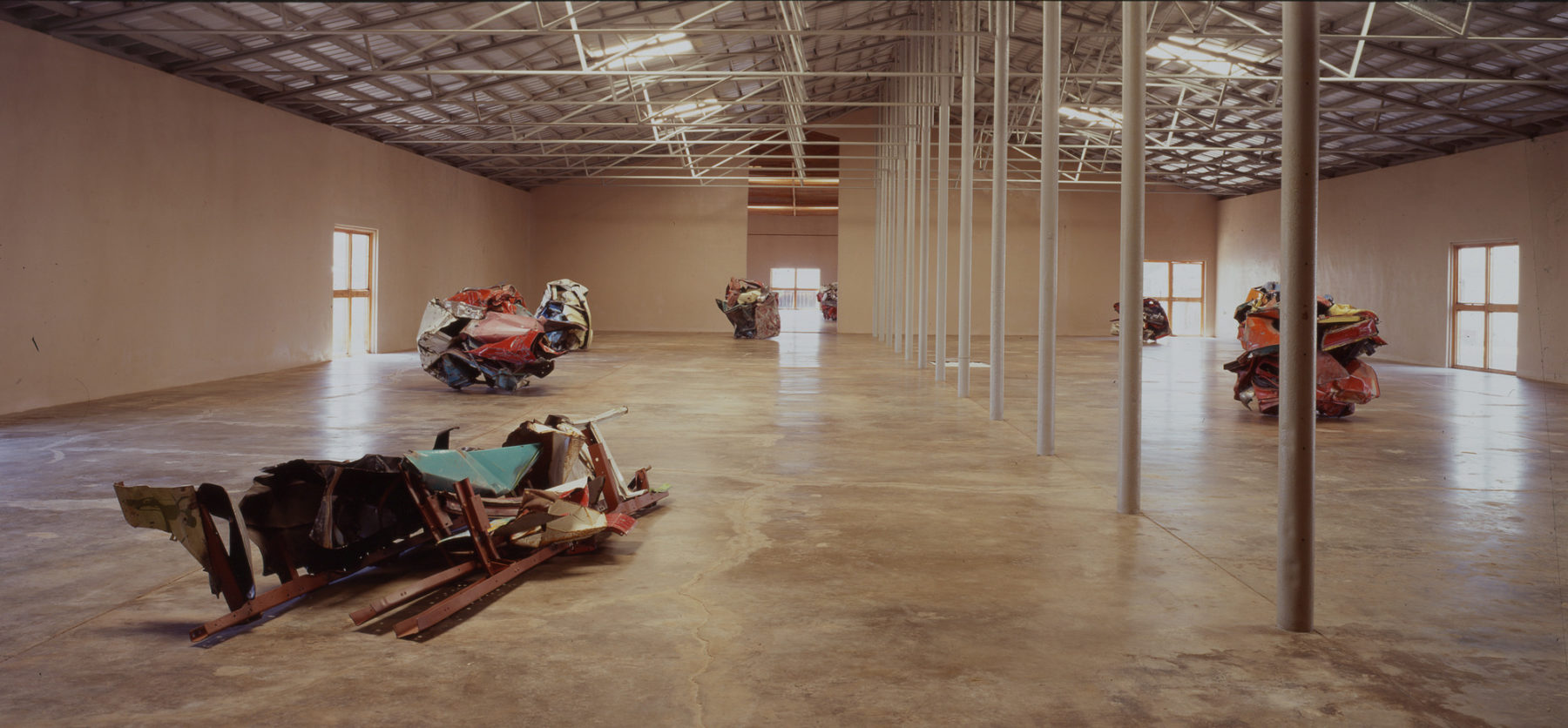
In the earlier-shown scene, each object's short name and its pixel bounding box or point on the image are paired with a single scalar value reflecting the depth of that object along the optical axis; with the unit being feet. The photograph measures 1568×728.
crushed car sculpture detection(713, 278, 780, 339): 85.92
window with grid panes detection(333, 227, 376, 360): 62.39
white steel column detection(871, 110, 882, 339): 85.76
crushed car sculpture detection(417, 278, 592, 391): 41.42
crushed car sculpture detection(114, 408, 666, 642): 12.33
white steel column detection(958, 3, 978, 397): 39.63
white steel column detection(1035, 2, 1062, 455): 24.32
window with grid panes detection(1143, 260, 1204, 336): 100.53
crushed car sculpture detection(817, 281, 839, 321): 124.77
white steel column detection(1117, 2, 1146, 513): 18.29
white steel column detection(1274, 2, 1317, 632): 11.96
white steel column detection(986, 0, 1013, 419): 29.99
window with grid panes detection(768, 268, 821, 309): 142.31
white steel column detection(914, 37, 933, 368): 52.21
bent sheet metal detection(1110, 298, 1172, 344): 87.20
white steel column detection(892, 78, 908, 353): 69.67
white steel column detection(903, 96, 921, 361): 60.59
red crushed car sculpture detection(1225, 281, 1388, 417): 34.68
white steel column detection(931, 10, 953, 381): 46.85
